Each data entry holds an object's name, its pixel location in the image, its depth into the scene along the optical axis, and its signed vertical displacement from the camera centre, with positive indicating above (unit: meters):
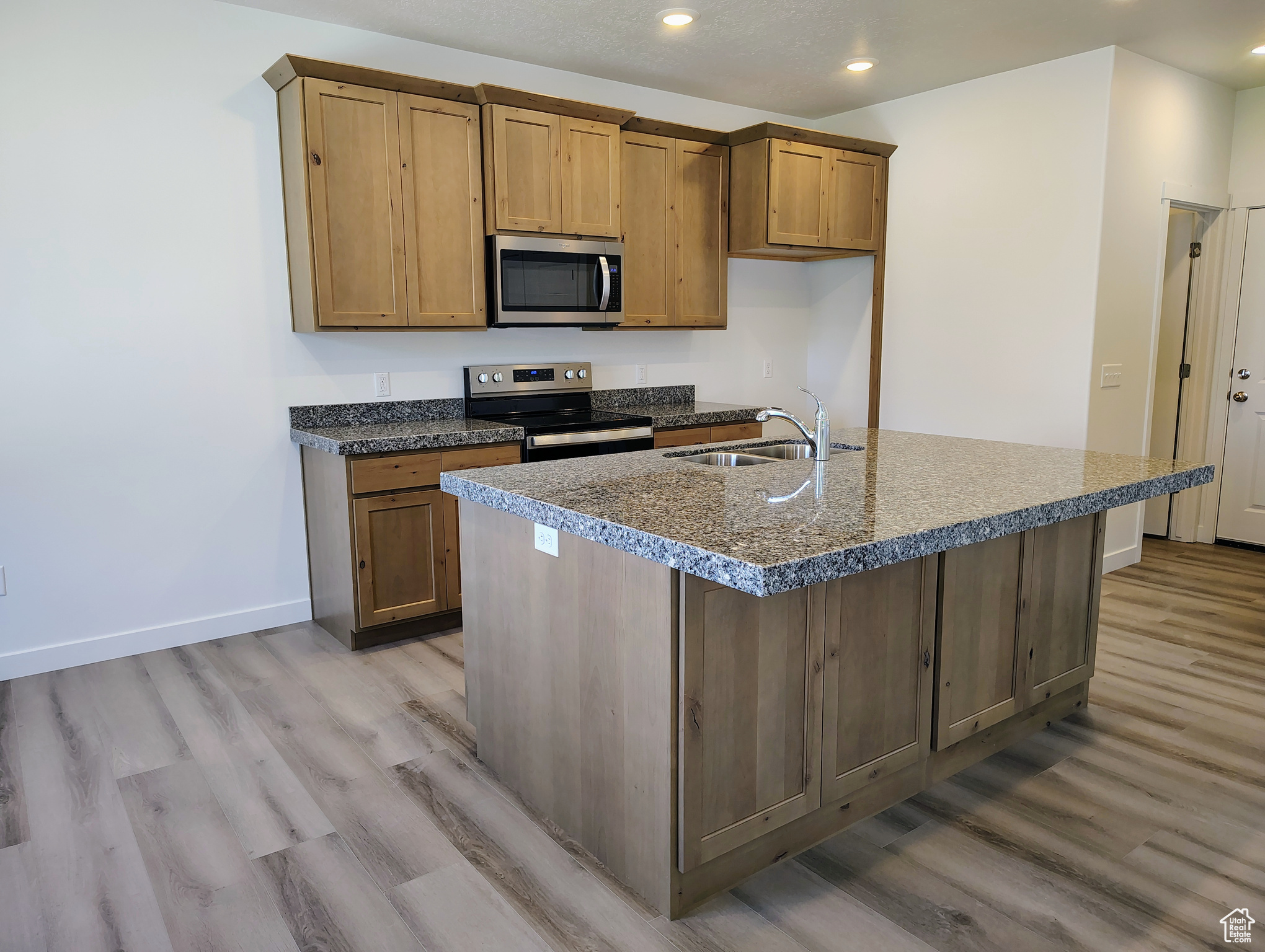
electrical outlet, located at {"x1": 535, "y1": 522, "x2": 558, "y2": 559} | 2.03 -0.49
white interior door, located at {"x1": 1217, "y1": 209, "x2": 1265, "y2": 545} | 4.80 -0.52
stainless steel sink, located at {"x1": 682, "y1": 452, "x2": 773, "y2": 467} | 2.75 -0.41
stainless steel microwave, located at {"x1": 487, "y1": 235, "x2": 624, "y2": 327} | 3.81 +0.24
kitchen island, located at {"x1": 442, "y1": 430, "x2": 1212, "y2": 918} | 1.70 -0.70
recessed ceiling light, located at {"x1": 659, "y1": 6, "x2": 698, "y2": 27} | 3.47 +1.29
